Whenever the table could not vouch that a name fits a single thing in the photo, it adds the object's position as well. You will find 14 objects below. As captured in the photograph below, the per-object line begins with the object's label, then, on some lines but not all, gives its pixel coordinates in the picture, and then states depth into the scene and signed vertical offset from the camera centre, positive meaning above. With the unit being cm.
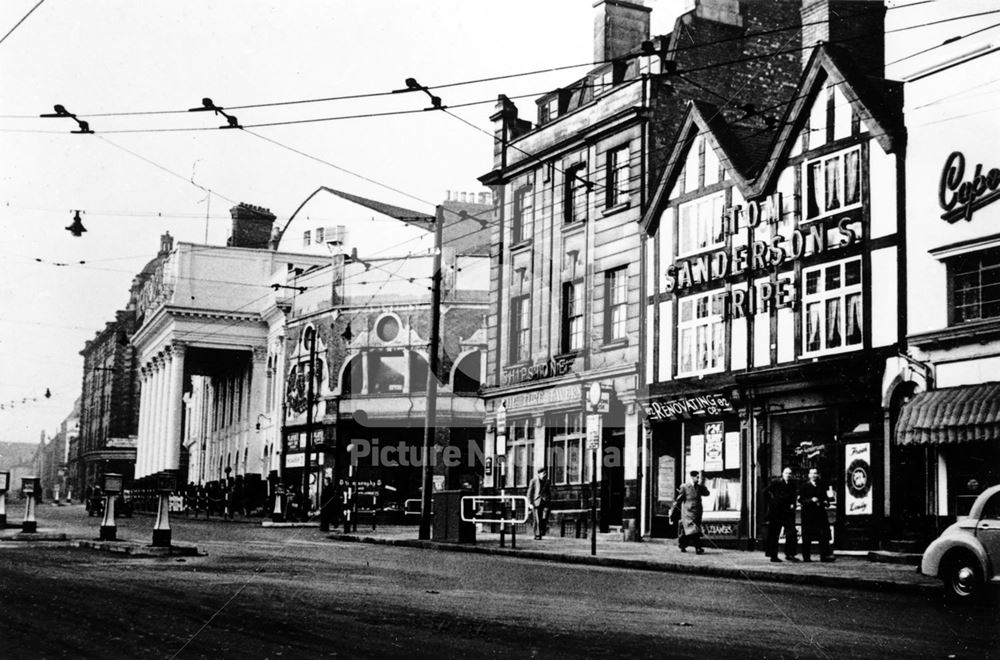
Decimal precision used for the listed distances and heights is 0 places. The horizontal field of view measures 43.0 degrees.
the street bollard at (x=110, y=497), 2412 -32
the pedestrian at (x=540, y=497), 3216 -14
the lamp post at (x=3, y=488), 3023 -25
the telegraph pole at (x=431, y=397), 3016 +227
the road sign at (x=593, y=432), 2542 +122
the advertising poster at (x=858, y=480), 2422 +38
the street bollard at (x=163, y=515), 2138 -57
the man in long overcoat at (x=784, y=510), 2256 -22
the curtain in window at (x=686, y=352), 3027 +341
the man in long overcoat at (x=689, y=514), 2538 -37
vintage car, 1520 -61
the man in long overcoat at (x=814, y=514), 2242 -27
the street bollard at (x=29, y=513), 2780 -76
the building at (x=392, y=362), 5216 +533
